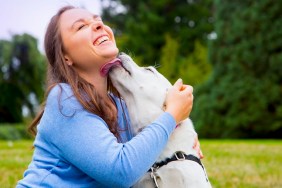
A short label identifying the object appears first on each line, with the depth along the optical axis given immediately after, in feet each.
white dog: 7.27
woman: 7.17
